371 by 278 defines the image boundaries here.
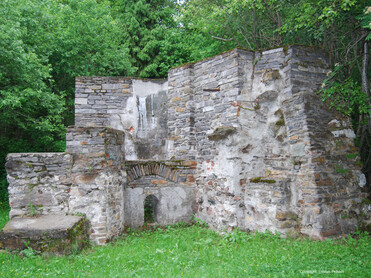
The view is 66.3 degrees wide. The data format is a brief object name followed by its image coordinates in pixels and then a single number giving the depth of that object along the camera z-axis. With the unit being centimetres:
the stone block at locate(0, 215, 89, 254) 442
